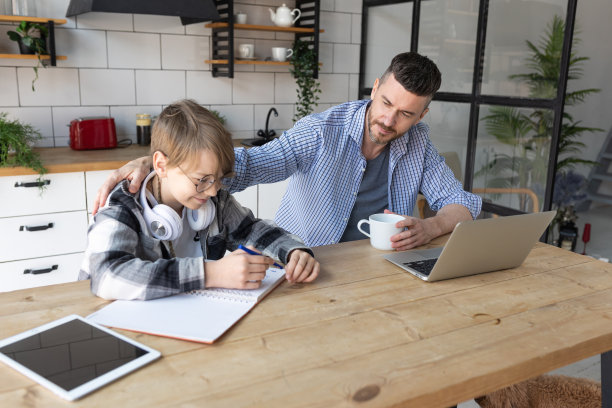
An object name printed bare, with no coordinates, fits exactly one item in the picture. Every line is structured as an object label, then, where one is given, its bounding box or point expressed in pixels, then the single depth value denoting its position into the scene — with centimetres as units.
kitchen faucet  351
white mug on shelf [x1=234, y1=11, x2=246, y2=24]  332
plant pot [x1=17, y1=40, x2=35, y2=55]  282
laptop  124
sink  338
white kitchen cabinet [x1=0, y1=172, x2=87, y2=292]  258
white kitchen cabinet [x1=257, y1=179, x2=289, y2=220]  328
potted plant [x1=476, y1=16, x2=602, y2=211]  270
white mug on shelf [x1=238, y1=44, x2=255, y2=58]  339
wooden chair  275
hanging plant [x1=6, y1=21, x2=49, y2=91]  276
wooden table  82
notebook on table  99
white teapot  344
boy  112
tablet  82
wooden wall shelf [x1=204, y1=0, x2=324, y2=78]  325
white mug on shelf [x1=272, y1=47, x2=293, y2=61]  350
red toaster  297
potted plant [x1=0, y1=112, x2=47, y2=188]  254
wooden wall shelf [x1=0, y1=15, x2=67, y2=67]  270
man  181
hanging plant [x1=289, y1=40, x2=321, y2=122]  356
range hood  262
